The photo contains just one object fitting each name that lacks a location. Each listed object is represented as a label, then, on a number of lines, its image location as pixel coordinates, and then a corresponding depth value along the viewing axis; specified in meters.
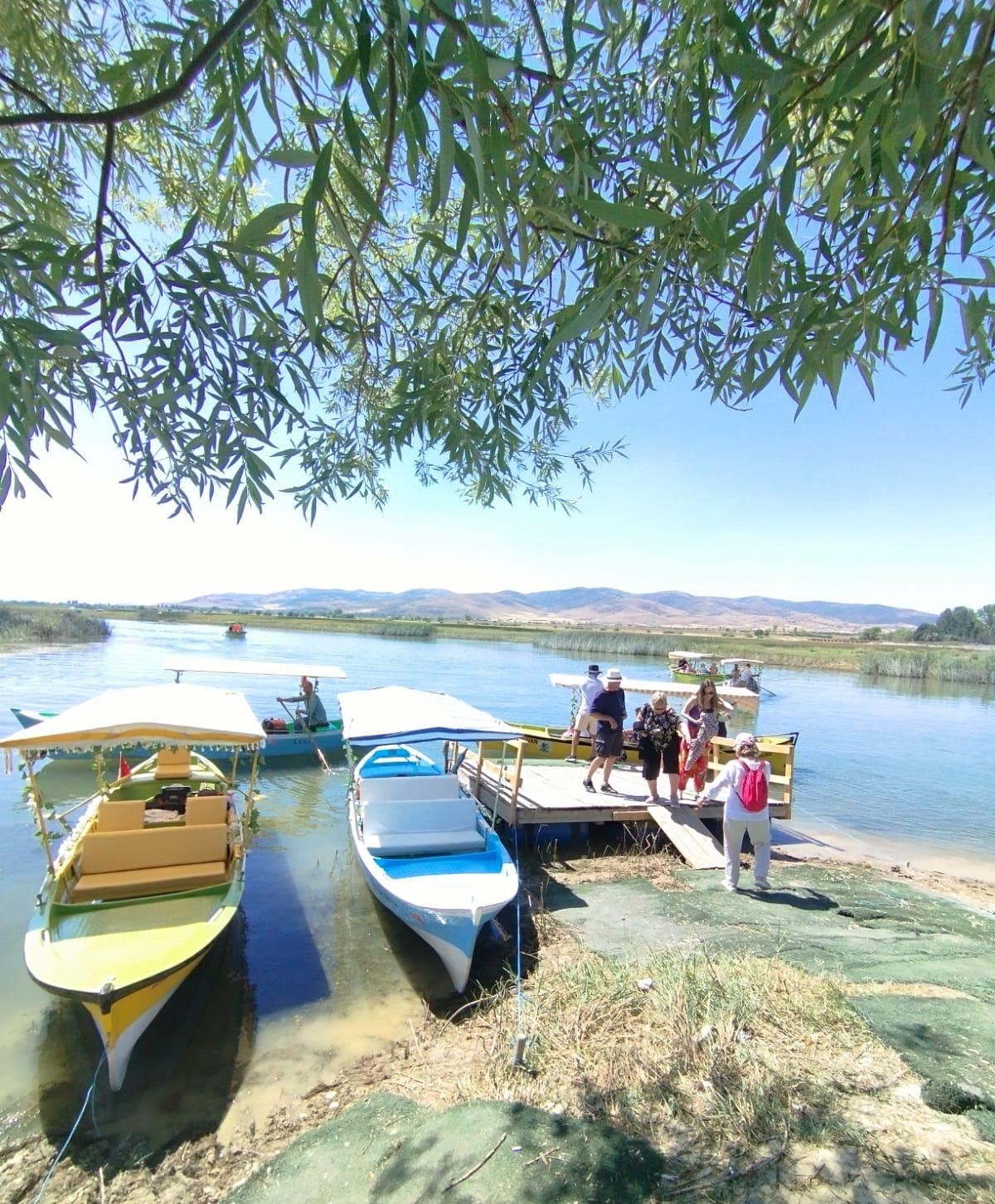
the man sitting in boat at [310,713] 17.62
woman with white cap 7.38
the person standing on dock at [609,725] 10.01
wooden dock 9.41
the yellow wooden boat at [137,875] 5.22
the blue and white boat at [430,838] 6.52
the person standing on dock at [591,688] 10.54
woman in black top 9.82
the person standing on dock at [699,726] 10.19
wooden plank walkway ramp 8.84
